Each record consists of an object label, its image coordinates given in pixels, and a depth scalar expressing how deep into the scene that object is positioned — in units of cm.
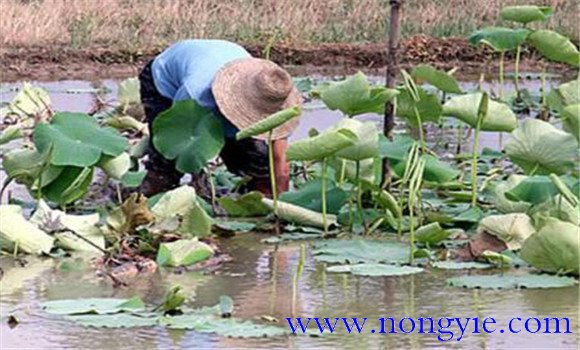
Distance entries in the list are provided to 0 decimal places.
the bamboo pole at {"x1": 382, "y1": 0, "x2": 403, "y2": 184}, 1124
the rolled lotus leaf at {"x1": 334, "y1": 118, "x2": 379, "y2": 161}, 971
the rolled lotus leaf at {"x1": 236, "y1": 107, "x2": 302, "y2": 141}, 952
